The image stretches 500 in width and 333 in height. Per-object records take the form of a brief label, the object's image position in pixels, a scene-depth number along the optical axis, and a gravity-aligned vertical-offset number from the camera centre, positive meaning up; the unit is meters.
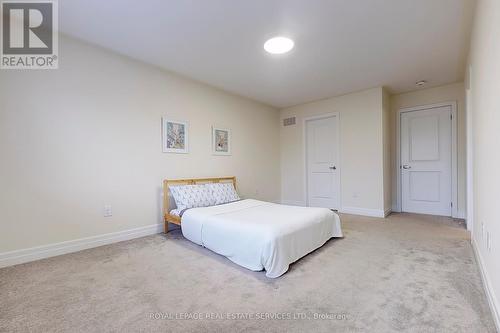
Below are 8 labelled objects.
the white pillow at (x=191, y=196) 3.21 -0.41
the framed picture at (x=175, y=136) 3.45 +0.49
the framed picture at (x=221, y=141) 4.15 +0.48
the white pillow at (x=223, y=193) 3.58 -0.40
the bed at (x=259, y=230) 2.04 -0.65
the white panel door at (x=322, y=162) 4.87 +0.10
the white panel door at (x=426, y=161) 4.18 +0.09
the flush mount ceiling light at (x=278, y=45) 2.66 +1.44
